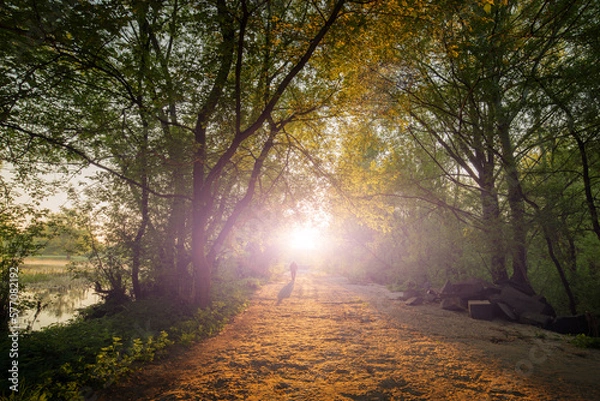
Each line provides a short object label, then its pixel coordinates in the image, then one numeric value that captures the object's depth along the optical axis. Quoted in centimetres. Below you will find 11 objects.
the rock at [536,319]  792
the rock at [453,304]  1030
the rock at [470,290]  1032
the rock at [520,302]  872
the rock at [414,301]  1177
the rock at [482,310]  899
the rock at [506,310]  869
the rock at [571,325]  719
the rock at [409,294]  1306
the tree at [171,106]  523
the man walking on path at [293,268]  2222
